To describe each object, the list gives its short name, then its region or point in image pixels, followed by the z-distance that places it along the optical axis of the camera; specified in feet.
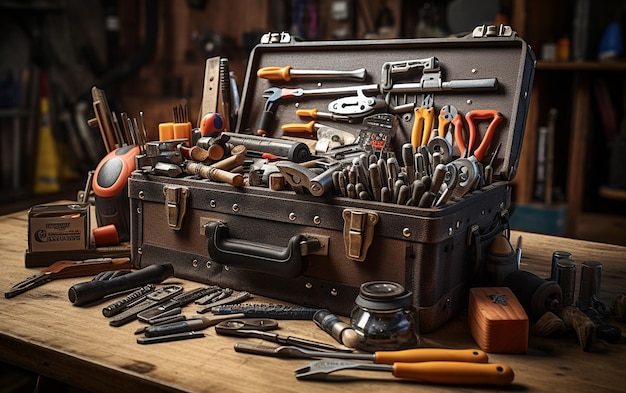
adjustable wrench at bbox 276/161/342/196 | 4.26
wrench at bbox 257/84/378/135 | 6.01
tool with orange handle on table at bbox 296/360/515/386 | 3.39
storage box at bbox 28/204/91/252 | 5.20
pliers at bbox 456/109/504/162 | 5.16
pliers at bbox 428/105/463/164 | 5.32
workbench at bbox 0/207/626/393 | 3.42
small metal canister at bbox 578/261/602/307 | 4.46
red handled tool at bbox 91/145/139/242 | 5.61
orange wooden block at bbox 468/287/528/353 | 3.76
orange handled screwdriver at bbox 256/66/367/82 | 5.87
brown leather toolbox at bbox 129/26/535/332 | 4.12
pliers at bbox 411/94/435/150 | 5.42
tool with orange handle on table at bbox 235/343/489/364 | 3.53
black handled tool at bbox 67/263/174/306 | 4.44
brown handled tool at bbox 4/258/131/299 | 4.85
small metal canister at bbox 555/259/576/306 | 4.47
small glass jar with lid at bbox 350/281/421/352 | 3.73
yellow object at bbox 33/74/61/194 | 13.64
